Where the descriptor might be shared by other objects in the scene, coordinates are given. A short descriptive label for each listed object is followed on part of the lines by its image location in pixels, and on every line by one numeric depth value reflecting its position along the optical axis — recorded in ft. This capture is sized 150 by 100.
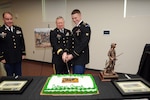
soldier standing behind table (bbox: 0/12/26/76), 8.14
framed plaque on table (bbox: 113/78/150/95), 3.74
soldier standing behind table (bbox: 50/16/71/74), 7.66
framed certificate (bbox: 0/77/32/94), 3.89
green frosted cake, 3.78
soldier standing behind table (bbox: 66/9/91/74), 6.90
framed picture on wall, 14.93
